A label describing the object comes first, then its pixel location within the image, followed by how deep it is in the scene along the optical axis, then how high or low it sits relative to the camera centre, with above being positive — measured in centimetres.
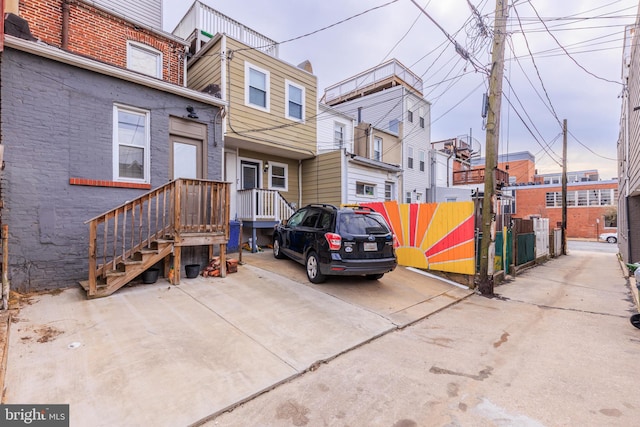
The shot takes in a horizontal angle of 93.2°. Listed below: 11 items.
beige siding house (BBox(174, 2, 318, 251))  920 +360
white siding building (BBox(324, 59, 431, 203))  1711 +612
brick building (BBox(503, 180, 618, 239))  2991 +97
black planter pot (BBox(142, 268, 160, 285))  586 -121
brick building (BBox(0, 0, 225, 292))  510 +149
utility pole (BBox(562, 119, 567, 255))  1756 +243
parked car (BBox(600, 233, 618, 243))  2730 -210
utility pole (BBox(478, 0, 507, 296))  714 +167
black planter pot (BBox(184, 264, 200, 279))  626 -117
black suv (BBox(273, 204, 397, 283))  577 -59
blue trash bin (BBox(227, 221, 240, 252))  912 -69
